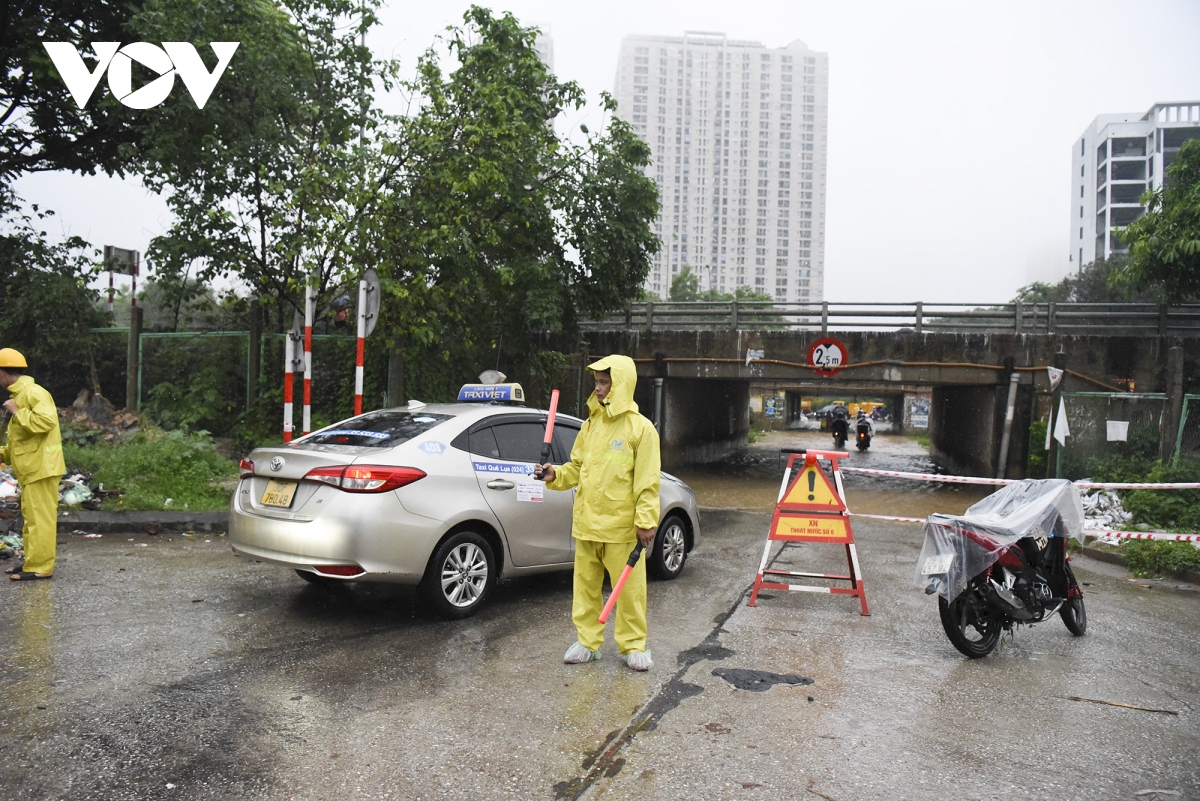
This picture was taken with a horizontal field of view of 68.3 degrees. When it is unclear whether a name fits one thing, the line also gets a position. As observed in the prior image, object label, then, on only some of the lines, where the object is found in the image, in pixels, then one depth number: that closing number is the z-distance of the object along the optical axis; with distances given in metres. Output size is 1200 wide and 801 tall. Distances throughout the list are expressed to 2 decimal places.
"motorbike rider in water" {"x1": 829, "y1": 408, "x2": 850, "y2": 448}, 34.47
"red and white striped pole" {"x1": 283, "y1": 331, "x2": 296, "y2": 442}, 10.23
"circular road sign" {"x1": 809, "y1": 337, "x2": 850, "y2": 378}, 19.94
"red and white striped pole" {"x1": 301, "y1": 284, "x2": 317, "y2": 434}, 10.16
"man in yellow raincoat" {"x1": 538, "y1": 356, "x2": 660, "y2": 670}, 5.04
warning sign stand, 6.99
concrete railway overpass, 18.95
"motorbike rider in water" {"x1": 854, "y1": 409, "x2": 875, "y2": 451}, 35.03
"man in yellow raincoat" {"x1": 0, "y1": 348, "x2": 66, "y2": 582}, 6.53
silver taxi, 5.50
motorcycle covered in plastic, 5.49
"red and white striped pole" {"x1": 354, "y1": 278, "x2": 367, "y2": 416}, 10.23
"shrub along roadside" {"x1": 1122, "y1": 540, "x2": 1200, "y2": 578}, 8.93
